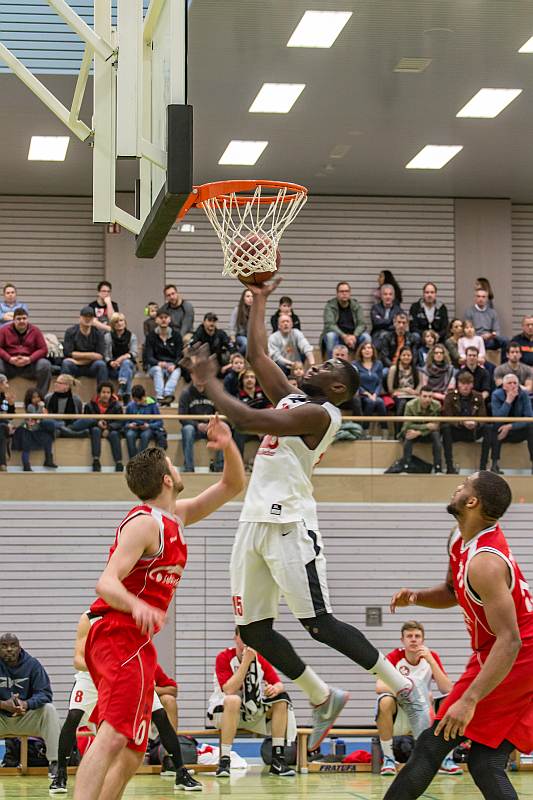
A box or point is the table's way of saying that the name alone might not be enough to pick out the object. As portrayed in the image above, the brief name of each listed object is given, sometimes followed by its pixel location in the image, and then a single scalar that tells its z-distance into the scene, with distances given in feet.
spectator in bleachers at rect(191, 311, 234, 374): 53.78
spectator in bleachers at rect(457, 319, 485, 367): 58.08
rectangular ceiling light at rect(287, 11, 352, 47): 43.04
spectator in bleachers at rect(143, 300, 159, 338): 57.36
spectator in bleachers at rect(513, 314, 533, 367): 57.77
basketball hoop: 22.84
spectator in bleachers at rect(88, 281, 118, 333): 57.11
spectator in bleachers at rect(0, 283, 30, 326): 57.11
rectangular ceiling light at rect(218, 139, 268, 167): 57.77
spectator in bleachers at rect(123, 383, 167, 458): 46.39
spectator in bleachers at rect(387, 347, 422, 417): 53.88
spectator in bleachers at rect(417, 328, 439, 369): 57.00
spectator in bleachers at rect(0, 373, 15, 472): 46.09
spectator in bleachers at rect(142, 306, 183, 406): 55.01
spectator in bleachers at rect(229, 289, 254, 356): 55.62
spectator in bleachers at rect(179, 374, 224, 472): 46.29
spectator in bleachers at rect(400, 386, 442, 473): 47.14
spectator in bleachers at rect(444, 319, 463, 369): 56.95
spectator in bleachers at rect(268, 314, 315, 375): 55.26
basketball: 22.63
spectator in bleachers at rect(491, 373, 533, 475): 47.50
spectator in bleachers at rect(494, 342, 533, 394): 54.41
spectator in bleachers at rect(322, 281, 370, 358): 58.90
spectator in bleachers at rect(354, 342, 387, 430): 51.75
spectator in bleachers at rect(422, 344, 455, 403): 53.52
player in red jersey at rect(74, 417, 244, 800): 18.11
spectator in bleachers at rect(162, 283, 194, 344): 58.18
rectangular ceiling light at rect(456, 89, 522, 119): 51.08
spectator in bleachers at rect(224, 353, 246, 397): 50.65
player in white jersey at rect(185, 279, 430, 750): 21.70
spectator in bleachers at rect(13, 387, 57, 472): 46.24
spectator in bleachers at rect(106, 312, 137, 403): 54.03
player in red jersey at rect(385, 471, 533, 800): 17.62
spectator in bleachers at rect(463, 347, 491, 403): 52.31
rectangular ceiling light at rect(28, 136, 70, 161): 56.85
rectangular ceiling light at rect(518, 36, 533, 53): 45.85
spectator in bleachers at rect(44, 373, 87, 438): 48.98
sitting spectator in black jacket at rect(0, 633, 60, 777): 40.37
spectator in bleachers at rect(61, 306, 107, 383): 53.52
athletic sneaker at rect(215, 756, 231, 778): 39.58
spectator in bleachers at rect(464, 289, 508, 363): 63.36
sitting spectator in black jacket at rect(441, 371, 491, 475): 47.14
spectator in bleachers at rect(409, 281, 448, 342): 60.54
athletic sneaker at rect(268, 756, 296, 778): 39.73
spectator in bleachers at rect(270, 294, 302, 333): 57.06
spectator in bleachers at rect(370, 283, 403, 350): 60.54
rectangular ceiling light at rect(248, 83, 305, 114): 49.96
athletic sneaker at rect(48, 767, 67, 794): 34.60
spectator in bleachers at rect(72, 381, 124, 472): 46.52
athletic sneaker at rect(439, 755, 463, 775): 40.81
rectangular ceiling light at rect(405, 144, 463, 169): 58.58
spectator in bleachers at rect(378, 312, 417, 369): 57.52
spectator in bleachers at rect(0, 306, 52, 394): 52.60
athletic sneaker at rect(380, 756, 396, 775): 39.29
